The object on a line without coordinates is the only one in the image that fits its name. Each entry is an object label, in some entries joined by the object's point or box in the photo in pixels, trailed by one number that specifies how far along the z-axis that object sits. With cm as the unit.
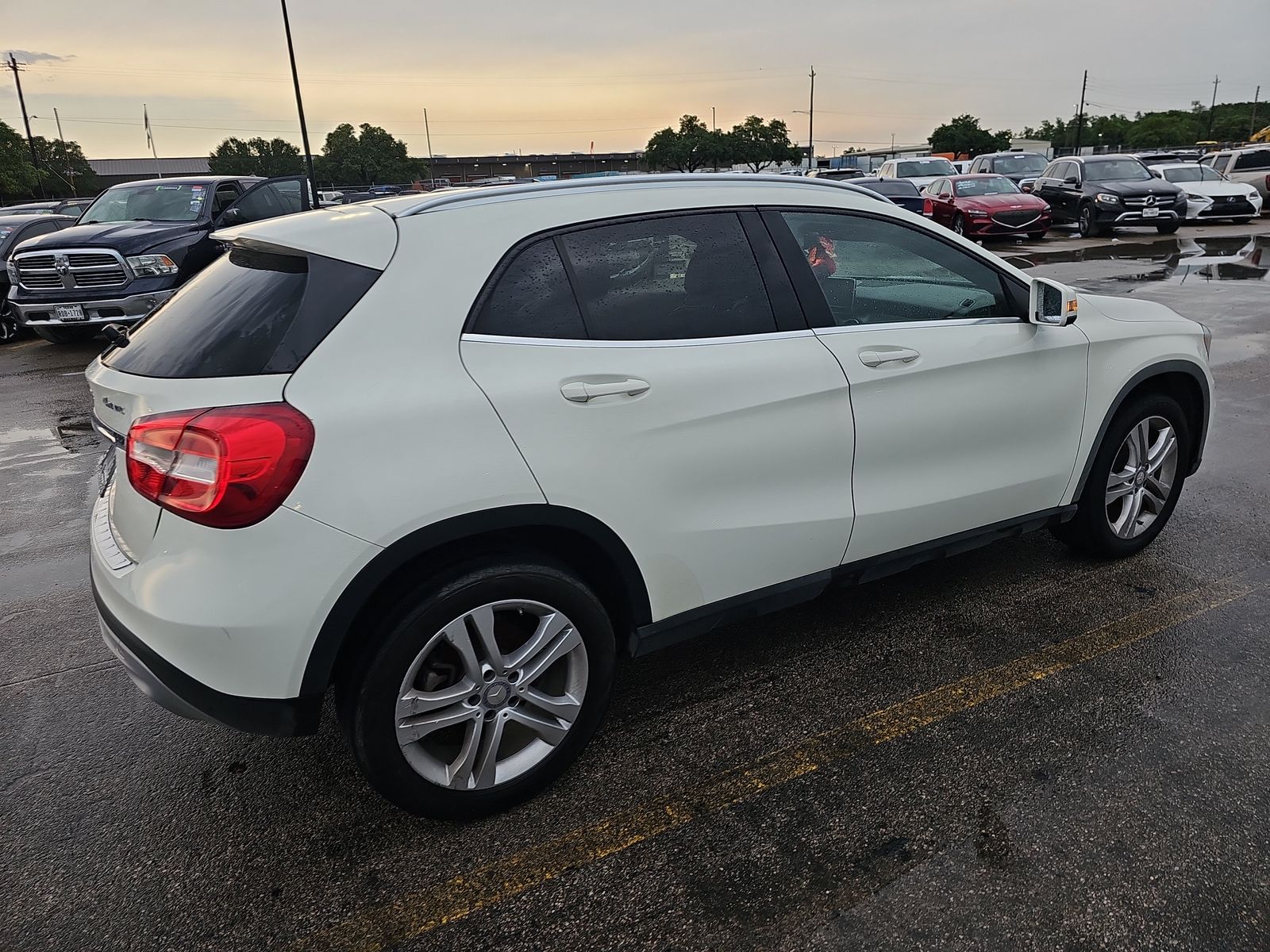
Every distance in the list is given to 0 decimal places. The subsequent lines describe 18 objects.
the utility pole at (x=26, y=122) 5346
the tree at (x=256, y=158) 8300
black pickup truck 947
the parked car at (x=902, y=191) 1958
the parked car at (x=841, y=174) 2520
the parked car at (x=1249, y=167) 2438
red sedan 1880
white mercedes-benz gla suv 213
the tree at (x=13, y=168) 5762
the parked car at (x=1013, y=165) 2698
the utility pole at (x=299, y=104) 2948
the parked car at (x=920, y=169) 2508
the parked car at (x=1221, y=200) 2189
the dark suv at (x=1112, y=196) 1983
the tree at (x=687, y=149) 8525
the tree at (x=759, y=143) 8638
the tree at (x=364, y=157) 7562
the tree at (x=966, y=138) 8588
